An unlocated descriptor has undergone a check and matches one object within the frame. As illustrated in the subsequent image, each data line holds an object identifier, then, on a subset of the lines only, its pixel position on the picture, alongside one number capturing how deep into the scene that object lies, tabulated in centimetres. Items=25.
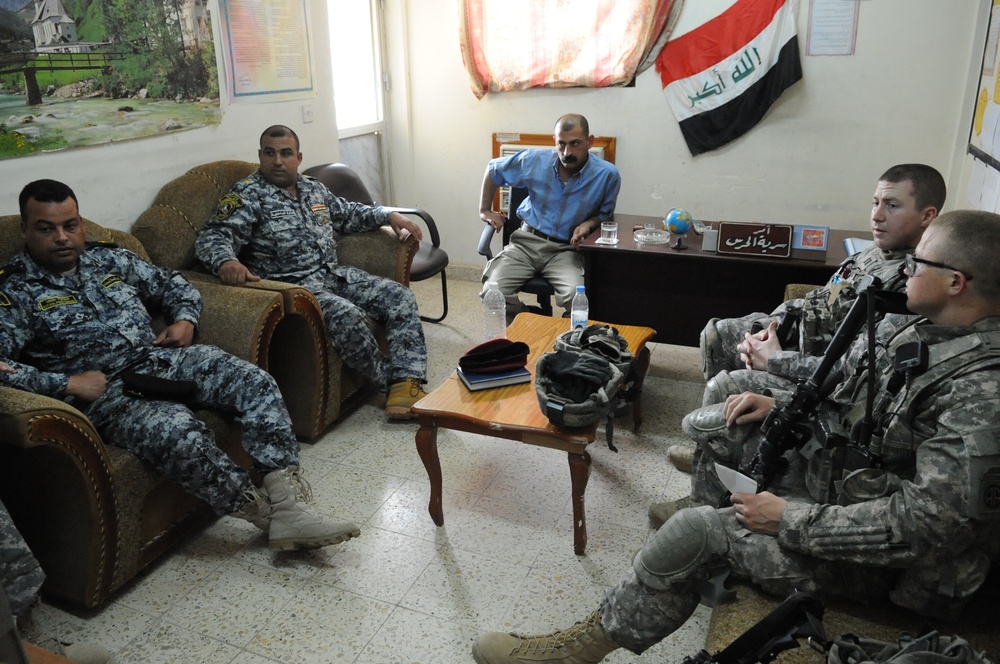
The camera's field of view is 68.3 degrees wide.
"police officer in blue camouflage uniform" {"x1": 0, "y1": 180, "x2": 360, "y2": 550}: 217
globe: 326
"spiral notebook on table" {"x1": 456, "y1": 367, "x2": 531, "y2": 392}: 247
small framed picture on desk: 311
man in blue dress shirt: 364
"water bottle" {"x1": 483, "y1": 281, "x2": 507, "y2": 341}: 355
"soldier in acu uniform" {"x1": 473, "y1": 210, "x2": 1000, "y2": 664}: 131
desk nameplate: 307
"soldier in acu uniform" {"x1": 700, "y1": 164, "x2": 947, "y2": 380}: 227
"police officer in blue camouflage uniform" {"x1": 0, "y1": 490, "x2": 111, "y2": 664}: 178
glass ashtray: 333
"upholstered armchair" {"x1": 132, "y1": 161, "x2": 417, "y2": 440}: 288
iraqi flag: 396
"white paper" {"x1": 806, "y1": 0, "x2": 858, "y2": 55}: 385
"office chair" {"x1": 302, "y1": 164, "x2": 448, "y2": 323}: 387
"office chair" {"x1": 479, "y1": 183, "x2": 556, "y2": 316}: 368
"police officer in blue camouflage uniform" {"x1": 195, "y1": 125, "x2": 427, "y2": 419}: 308
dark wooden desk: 311
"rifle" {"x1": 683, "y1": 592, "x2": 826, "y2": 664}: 118
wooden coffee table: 220
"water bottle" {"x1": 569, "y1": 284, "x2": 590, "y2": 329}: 305
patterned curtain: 418
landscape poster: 256
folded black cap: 251
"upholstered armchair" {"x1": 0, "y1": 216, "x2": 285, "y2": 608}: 185
